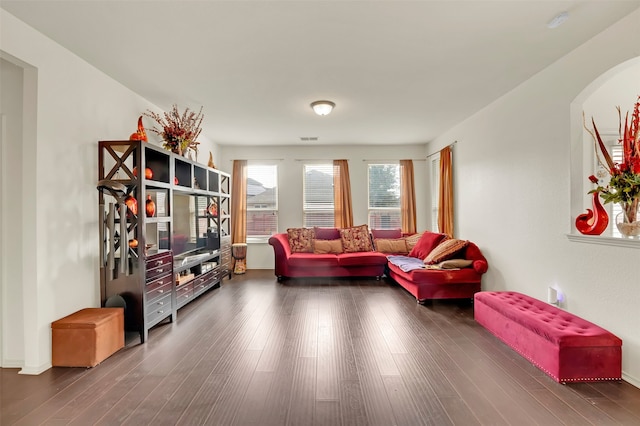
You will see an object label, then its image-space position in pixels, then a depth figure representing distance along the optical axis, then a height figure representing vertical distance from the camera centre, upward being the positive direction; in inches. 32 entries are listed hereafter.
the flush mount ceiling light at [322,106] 150.6 +55.4
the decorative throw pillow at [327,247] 227.5 -24.1
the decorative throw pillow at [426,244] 201.2 -20.6
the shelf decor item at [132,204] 111.7 +5.2
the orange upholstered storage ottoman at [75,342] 94.7 -39.5
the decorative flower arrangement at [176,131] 148.5 +43.6
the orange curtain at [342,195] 252.5 +17.3
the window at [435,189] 239.3 +20.2
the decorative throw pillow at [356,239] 230.1 -18.7
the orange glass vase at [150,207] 121.9 +4.1
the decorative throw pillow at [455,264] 161.9 -27.2
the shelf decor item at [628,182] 85.0 +8.8
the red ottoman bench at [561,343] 84.5 -39.1
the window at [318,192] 258.4 +20.4
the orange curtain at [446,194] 205.2 +14.4
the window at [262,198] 258.8 +15.7
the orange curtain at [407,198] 253.1 +14.0
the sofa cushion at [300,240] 230.4 -18.9
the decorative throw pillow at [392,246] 231.9 -24.5
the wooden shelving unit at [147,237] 110.7 -8.2
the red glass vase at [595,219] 94.8 -2.1
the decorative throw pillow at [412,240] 230.4 -20.0
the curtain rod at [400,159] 256.4 +47.7
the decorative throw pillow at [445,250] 167.5 -20.9
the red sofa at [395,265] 159.2 -32.5
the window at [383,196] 259.4 +16.4
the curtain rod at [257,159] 255.8 +49.2
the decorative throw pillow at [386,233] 244.2 -15.0
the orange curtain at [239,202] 252.5 +12.3
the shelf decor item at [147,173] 116.2 +18.2
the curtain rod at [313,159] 255.9 +48.5
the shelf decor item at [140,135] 122.1 +34.5
